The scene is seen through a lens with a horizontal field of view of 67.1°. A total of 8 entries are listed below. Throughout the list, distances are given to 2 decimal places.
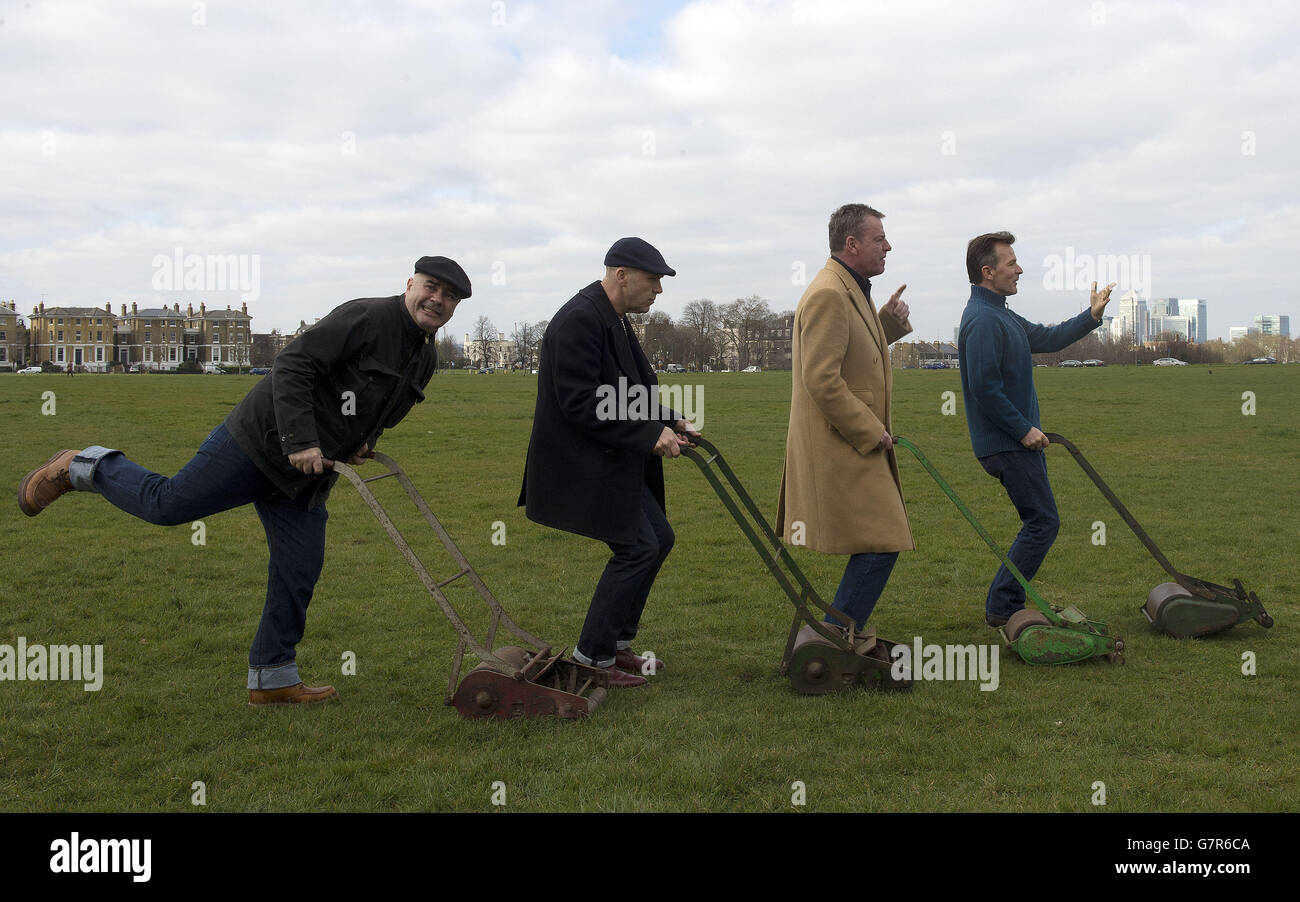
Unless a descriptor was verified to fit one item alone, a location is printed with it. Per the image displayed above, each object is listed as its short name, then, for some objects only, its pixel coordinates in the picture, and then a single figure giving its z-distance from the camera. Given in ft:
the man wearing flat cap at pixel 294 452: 15.97
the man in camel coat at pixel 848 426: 18.20
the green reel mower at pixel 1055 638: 19.08
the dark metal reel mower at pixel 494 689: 16.19
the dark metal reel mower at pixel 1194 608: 20.98
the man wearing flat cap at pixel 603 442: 17.22
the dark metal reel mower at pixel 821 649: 17.57
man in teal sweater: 21.15
